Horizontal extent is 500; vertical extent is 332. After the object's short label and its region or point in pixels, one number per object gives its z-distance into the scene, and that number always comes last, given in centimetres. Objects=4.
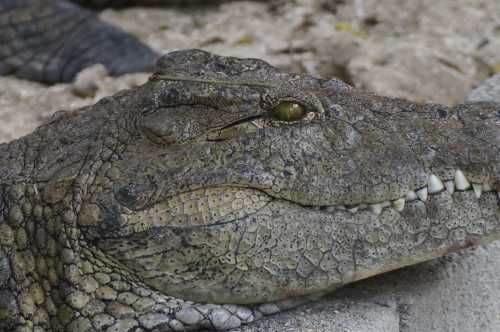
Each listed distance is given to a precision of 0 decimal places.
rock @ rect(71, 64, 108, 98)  832
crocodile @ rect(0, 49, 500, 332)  434
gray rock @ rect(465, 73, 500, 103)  661
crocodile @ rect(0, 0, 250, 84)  939
